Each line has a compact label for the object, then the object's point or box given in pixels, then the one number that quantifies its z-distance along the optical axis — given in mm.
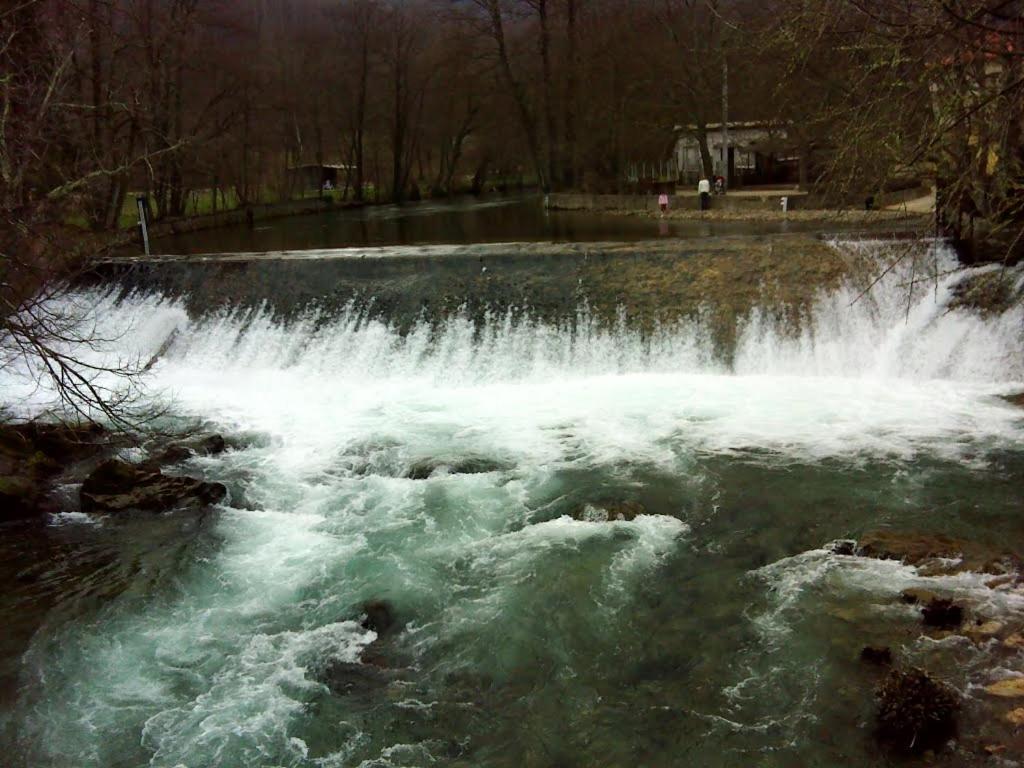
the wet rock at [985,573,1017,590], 6001
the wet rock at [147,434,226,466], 10016
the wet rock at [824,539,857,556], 6863
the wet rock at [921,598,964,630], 5582
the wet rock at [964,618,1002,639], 5422
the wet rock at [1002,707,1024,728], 4605
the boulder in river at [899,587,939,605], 5875
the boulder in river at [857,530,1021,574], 6320
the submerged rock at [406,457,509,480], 9156
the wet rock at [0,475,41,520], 8680
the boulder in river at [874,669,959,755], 4605
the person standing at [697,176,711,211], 26375
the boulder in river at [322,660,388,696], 5570
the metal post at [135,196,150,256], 18672
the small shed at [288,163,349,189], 46156
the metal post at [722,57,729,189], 27612
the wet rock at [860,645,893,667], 5296
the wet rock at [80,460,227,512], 8734
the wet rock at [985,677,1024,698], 4828
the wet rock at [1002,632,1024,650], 5254
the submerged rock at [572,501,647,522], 7820
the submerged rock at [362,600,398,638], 6320
